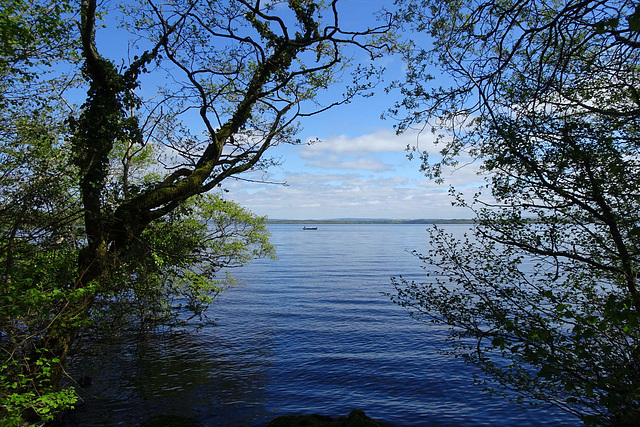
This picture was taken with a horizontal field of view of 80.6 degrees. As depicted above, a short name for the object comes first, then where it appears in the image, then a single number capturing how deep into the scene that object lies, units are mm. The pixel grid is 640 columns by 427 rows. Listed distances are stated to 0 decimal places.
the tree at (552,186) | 6836
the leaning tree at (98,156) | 8547
